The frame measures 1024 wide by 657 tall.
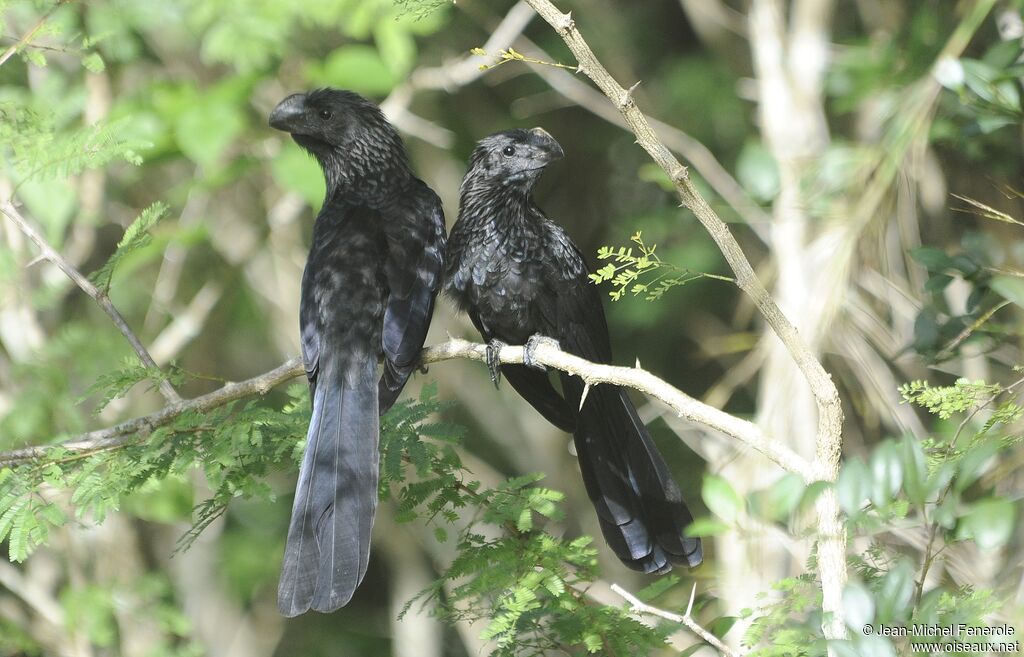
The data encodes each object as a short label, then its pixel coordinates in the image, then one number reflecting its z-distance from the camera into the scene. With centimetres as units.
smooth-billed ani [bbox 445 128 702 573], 652
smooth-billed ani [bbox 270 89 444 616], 536
